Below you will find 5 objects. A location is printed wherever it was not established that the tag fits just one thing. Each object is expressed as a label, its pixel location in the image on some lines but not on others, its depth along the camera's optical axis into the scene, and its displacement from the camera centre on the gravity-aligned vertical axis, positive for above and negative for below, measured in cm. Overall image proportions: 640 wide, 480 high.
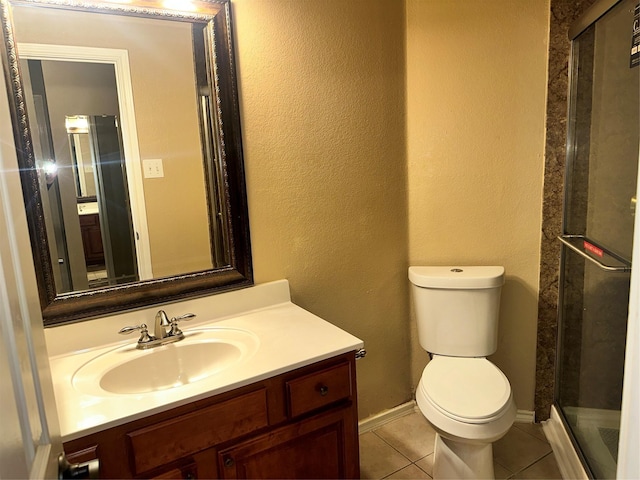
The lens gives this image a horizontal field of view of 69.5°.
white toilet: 165 -83
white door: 62 -25
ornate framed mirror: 140 +12
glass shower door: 166 -26
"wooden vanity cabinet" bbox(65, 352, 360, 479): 116 -71
